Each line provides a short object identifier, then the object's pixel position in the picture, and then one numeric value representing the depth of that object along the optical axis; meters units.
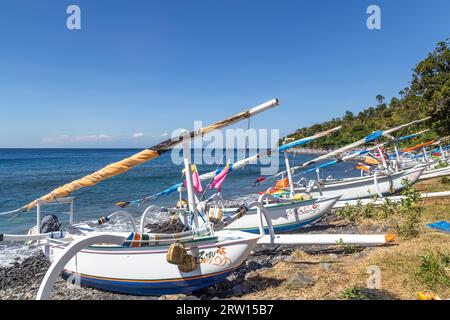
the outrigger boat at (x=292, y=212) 12.12
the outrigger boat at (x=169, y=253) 5.94
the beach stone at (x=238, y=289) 6.64
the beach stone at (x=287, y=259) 8.37
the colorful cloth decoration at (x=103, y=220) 8.78
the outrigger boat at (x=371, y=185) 17.36
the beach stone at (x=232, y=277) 7.70
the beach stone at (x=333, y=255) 8.07
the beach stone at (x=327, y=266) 7.08
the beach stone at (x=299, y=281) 6.20
